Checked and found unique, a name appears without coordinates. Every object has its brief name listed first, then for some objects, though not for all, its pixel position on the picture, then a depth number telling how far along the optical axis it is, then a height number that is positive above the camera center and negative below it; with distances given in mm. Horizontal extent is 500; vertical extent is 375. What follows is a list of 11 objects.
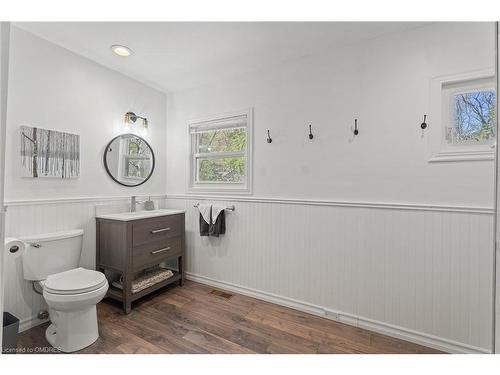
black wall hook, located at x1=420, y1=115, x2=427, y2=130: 1687 +452
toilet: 1550 -687
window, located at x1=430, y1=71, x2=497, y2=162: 1572 +498
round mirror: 2402 +289
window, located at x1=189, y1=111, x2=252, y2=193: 2527 +386
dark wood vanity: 2047 -568
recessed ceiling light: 2004 +1187
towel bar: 2510 -227
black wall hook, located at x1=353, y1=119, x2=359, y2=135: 1925 +488
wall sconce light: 2512 +743
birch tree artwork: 1793 +267
